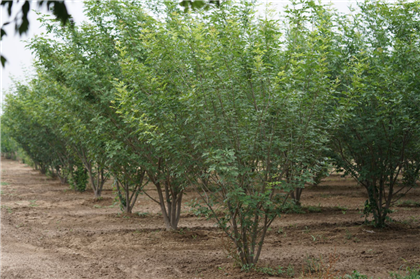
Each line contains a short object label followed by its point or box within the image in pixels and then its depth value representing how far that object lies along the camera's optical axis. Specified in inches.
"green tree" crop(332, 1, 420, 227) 249.9
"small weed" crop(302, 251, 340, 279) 206.0
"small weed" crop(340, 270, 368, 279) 196.2
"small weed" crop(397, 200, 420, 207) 438.7
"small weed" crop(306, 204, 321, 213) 416.8
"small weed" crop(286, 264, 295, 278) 205.9
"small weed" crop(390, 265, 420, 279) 189.3
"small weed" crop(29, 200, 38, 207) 503.3
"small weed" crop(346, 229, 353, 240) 298.6
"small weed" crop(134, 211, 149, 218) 411.5
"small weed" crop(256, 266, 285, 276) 205.8
